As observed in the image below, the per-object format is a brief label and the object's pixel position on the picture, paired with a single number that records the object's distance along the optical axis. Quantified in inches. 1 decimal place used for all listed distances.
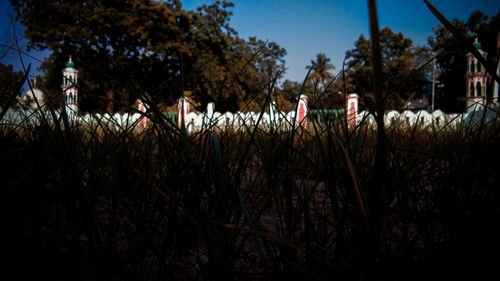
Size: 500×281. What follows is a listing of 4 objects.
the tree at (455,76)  1177.7
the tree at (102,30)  749.3
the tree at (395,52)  1279.5
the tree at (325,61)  1697.8
